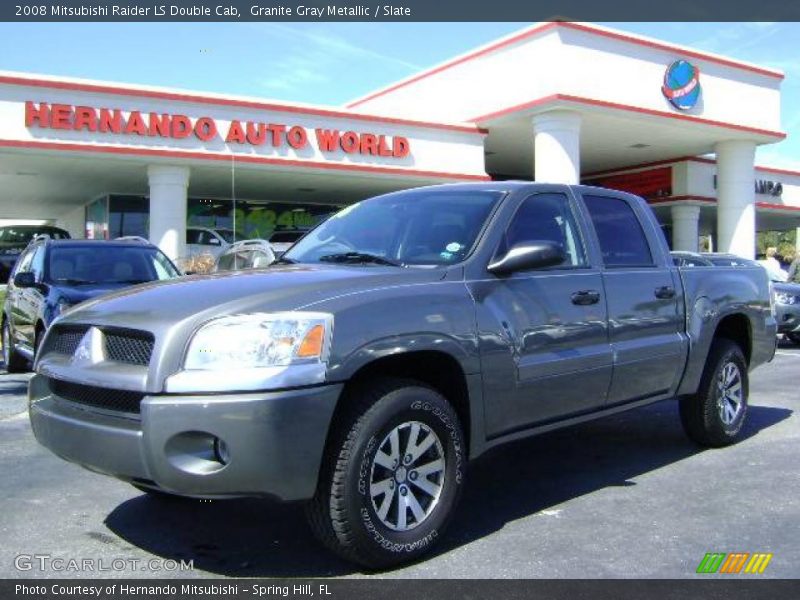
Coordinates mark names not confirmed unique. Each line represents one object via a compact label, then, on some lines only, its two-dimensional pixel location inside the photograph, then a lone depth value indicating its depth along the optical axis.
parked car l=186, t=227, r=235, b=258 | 23.44
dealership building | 18.53
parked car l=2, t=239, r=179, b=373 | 8.55
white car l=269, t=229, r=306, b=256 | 22.58
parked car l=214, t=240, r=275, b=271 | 14.56
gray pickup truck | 3.25
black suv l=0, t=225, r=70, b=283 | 23.77
